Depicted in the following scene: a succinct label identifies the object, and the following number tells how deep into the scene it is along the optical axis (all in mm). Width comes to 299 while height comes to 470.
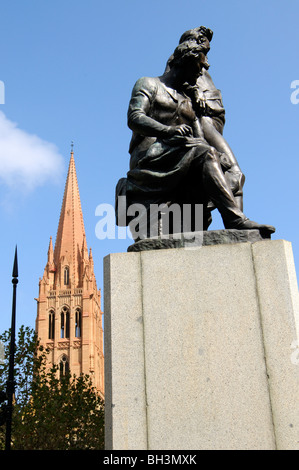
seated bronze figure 5062
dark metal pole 10131
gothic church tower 90250
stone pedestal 3932
